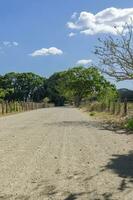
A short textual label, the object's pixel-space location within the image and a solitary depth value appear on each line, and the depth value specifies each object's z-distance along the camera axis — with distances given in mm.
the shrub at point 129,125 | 13872
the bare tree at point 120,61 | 17512
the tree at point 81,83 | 67744
